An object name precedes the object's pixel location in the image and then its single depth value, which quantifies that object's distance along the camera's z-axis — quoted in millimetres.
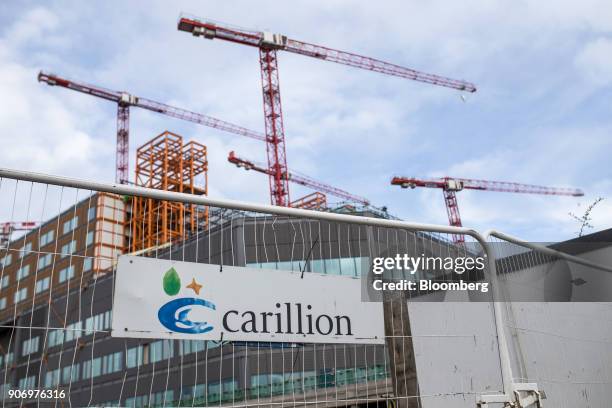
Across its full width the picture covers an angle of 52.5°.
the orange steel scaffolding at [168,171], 62031
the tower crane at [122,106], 78375
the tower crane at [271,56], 64500
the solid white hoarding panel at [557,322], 5703
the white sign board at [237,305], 4160
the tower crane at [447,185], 87312
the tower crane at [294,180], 81500
